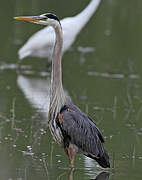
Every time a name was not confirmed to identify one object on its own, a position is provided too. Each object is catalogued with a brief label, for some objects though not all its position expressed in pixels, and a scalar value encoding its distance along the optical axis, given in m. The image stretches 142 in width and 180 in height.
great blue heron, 13.45
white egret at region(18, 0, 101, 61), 25.34
